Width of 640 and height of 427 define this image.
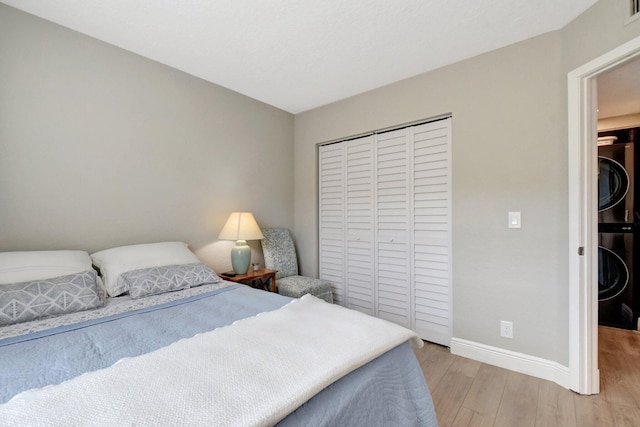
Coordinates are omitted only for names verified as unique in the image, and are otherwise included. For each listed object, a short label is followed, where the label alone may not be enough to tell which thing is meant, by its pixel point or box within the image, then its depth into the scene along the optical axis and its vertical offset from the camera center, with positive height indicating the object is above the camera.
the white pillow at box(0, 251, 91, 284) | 1.54 -0.29
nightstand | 2.61 -0.57
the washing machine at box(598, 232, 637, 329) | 2.95 -0.66
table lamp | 2.68 -0.18
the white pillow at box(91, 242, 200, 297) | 1.87 -0.31
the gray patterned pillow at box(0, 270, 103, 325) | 1.39 -0.42
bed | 0.72 -0.47
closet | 2.53 -0.09
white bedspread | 0.68 -0.46
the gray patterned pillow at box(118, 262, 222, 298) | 1.83 -0.43
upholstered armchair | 2.89 -0.57
